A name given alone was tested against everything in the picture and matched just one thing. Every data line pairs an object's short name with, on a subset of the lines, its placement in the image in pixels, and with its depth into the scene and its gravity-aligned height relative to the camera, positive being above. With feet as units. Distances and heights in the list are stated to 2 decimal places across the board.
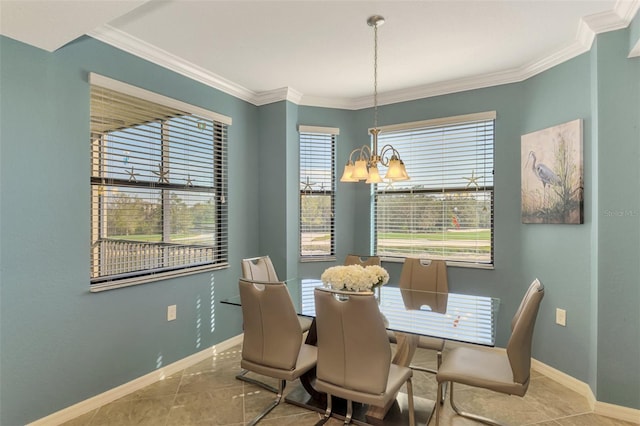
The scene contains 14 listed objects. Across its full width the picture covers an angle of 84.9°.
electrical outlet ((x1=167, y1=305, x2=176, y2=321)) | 9.55 -2.76
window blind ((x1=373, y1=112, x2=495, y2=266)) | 11.07 +0.61
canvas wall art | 8.60 +1.01
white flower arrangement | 7.30 -1.39
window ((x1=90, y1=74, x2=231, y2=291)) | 8.19 +0.68
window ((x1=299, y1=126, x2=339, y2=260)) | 12.87 +0.73
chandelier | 7.41 +0.96
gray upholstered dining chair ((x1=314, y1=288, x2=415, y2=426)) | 5.62 -2.29
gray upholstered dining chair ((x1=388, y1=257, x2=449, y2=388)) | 9.16 -1.96
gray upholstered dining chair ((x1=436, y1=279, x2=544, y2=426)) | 5.98 -2.91
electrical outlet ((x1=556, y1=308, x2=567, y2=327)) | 9.04 -2.71
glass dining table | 6.46 -2.16
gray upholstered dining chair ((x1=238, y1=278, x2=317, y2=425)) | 6.48 -2.27
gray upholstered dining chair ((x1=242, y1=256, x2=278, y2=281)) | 9.30 -1.59
